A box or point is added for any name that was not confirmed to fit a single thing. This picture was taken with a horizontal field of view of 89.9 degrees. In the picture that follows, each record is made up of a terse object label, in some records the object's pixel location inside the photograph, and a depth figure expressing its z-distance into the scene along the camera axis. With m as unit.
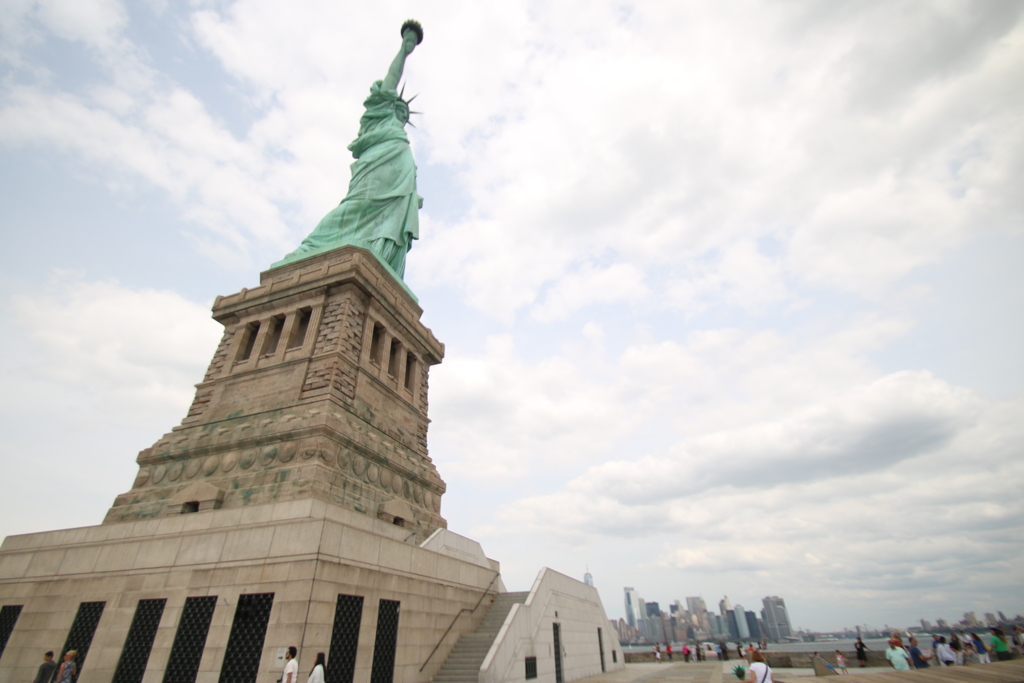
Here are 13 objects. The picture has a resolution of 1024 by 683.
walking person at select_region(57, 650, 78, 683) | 11.78
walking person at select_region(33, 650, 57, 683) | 11.76
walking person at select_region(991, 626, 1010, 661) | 15.73
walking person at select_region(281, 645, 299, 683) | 9.70
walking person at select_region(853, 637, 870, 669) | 21.69
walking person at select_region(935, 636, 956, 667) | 15.26
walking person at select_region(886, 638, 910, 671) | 12.63
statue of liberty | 27.58
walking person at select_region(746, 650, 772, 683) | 8.31
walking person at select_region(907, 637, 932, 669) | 14.76
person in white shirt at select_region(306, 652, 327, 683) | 9.66
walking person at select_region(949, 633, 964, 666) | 16.19
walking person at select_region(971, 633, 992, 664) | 17.07
